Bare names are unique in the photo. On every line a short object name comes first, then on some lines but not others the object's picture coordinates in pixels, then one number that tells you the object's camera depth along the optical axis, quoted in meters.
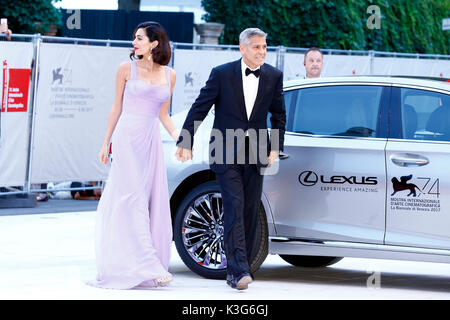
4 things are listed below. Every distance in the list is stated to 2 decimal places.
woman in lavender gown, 13.21
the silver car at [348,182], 12.80
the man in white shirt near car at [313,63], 18.74
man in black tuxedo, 12.87
